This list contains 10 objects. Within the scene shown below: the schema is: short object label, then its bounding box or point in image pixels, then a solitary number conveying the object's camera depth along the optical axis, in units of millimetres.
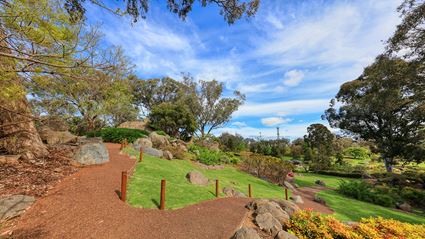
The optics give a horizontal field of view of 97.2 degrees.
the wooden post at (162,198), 4738
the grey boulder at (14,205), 3781
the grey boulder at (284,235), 3832
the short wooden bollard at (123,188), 4883
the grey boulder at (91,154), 7172
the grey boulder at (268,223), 4232
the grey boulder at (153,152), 11473
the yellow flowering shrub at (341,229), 3992
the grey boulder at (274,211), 4730
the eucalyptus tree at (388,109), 8933
